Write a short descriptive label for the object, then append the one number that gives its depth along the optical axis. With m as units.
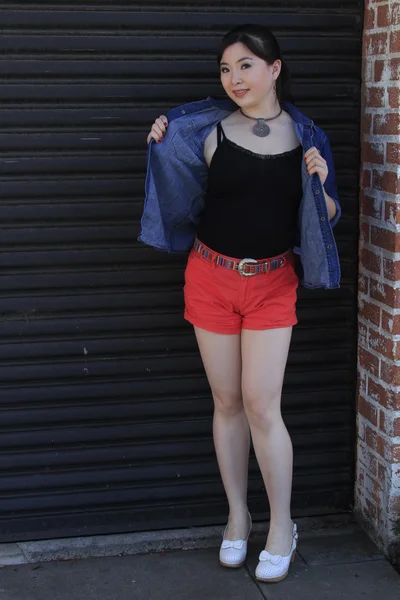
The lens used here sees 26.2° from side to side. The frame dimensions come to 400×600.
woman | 3.24
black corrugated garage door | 3.64
